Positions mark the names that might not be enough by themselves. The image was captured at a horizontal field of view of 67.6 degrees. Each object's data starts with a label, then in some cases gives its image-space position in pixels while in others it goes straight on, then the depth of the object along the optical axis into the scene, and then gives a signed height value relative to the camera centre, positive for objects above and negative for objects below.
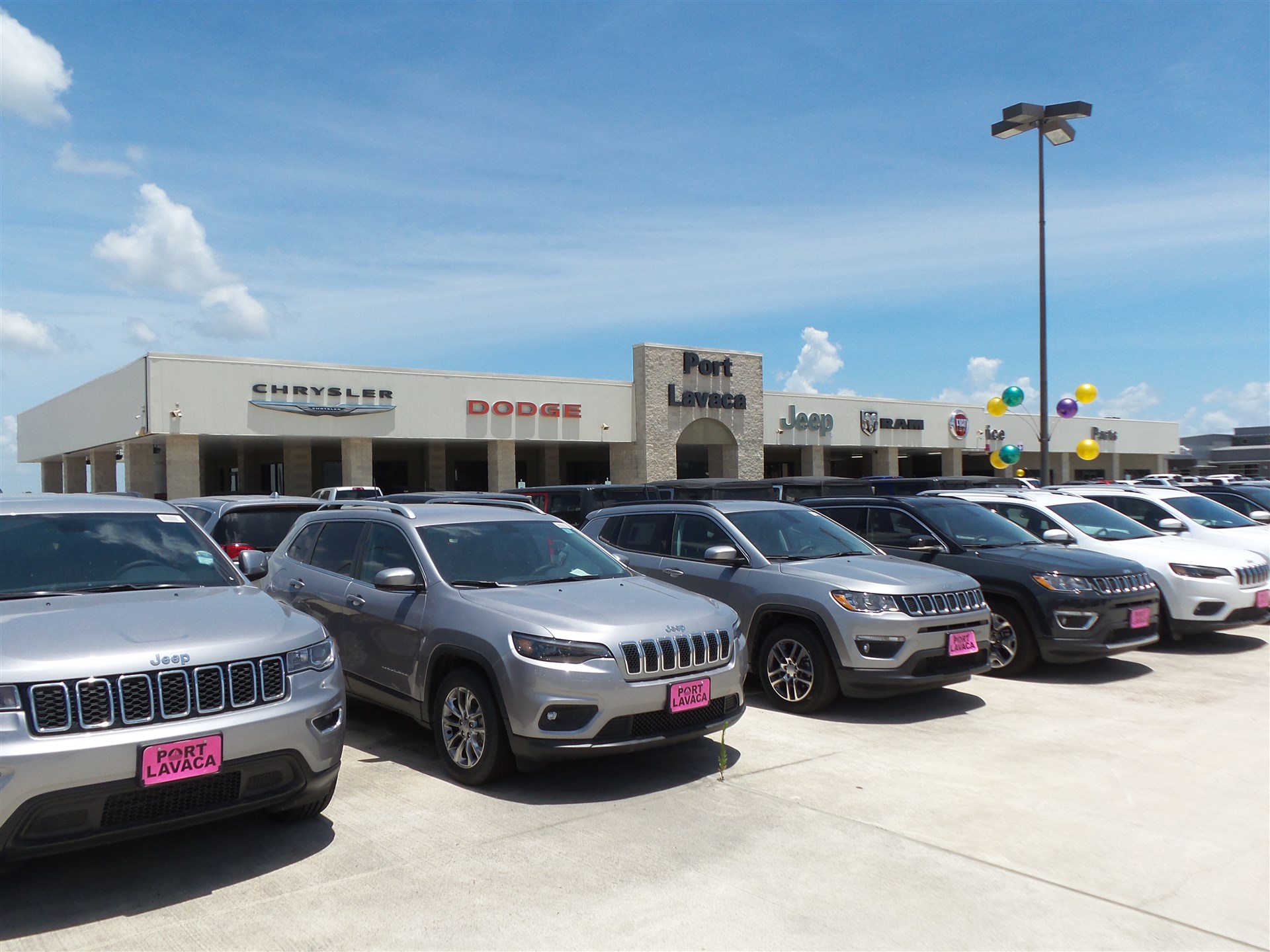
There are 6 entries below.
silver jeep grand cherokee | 3.72 -0.91
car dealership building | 29.62 +2.19
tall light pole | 17.48 +6.76
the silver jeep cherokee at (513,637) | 5.28 -0.92
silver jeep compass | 7.12 -0.94
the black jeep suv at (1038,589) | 8.55 -1.00
